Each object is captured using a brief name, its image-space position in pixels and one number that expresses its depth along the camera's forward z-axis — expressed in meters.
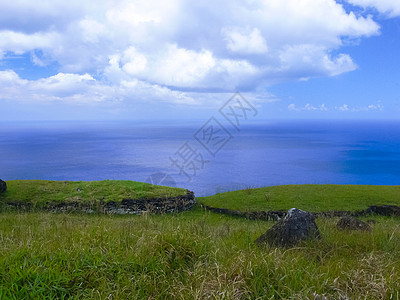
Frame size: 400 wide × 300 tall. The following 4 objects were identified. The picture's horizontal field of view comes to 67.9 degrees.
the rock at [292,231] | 5.81
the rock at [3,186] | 21.79
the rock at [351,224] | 7.39
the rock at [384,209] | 20.25
